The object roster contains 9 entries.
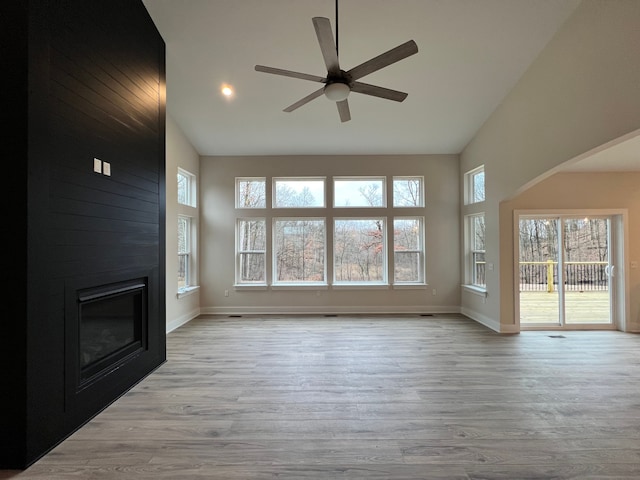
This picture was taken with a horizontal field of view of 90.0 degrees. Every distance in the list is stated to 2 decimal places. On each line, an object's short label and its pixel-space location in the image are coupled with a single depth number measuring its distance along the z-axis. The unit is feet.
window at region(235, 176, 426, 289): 20.89
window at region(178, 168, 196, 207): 18.75
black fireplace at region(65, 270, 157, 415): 7.90
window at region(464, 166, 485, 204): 18.89
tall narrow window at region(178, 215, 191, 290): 18.85
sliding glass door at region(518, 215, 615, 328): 16.81
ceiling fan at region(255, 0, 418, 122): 7.33
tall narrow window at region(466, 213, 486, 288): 18.93
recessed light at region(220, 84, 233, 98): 14.53
